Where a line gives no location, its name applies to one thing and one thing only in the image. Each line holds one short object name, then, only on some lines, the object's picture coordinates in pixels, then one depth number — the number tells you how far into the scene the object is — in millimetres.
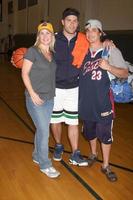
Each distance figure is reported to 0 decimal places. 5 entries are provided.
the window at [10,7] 18494
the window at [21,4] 15683
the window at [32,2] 13858
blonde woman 2639
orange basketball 3028
